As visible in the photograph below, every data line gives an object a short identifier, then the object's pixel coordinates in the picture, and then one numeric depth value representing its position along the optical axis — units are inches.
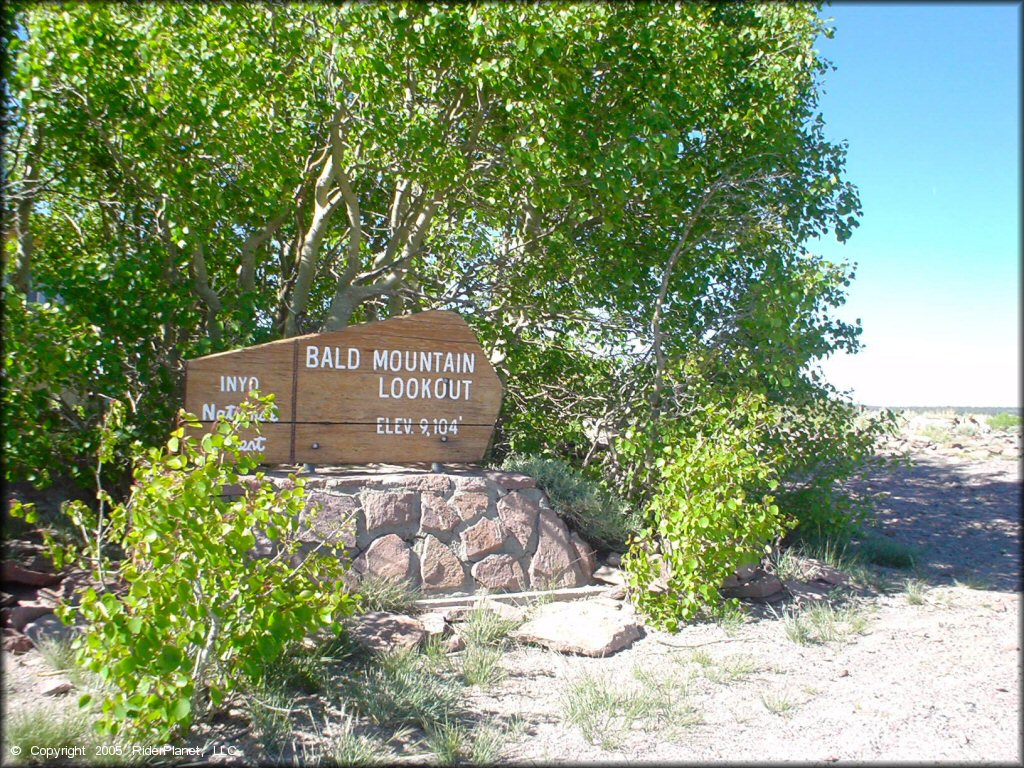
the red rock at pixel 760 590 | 260.8
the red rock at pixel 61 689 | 164.7
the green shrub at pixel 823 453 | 297.7
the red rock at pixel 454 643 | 203.9
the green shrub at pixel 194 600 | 136.6
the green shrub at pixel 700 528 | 230.4
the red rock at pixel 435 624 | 208.2
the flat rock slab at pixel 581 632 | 212.1
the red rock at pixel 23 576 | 201.2
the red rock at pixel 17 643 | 184.1
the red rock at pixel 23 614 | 190.2
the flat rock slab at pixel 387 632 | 199.0
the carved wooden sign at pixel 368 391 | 229.1
